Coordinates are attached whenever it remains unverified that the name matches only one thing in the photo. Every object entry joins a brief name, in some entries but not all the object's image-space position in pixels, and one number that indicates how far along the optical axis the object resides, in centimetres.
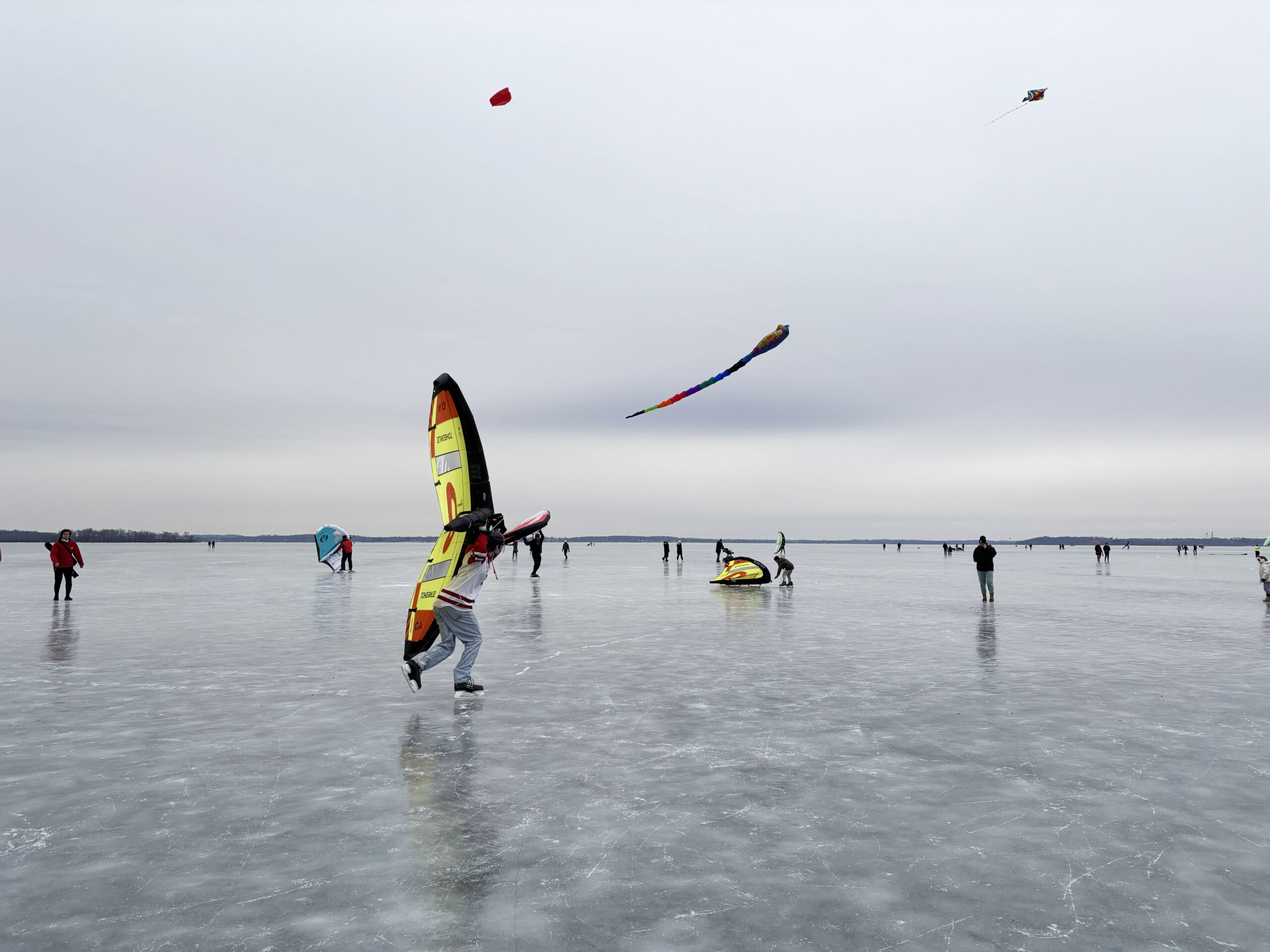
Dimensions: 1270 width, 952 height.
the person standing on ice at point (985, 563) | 1952
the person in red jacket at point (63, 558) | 1969
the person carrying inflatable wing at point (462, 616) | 830
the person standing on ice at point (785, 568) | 2636
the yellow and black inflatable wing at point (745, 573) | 2650
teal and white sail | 3878
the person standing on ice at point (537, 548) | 3027
